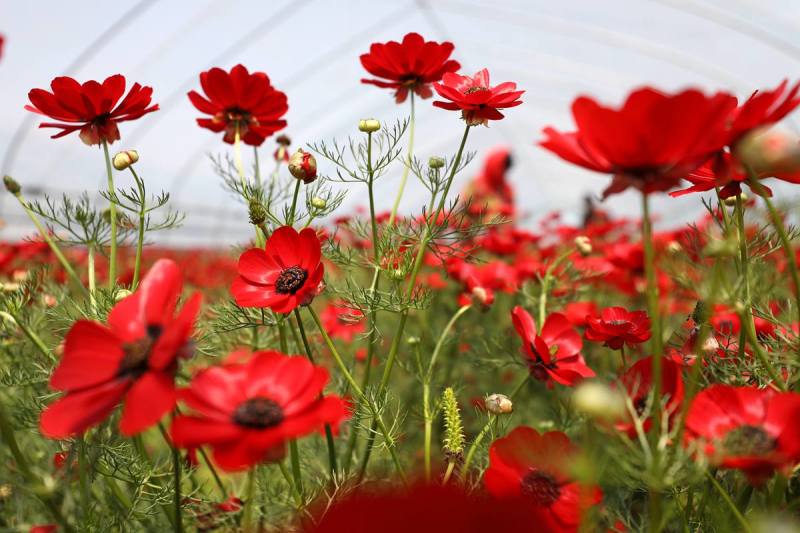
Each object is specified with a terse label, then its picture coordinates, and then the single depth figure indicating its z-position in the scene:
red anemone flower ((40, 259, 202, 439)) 0.30
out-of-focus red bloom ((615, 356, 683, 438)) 0.41
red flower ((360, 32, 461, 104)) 0.62
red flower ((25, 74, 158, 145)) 0.53
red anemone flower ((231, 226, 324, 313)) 0.50
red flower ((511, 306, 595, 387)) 0.57
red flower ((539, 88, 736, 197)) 0.31
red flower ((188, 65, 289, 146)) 0.63
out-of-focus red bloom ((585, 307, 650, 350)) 0.53
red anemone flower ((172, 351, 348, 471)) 0.30
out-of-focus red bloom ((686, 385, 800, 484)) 0.33
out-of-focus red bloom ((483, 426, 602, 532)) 0.41
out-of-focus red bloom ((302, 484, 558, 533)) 0.24
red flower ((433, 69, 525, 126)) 0.55
